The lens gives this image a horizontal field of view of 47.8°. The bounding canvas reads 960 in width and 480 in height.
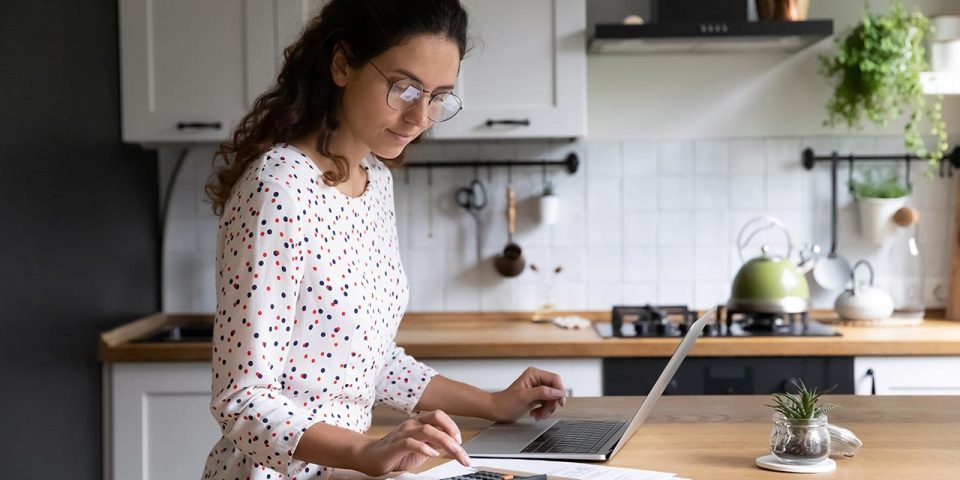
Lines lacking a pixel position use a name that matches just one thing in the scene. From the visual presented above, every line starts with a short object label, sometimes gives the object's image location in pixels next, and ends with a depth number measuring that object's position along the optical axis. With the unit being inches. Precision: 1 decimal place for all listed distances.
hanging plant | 131.5
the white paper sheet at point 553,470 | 57.5
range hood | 125.7
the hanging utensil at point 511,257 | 143.3
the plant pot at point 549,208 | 141.6
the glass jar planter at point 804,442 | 59.2
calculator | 55.7
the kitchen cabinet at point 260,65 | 128.8
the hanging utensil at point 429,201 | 146.1
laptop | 63.2
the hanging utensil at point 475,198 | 145.1
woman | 55.7
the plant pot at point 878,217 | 139.8
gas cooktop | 124.1
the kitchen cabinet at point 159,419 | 121.2
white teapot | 130.6
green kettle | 124.6
